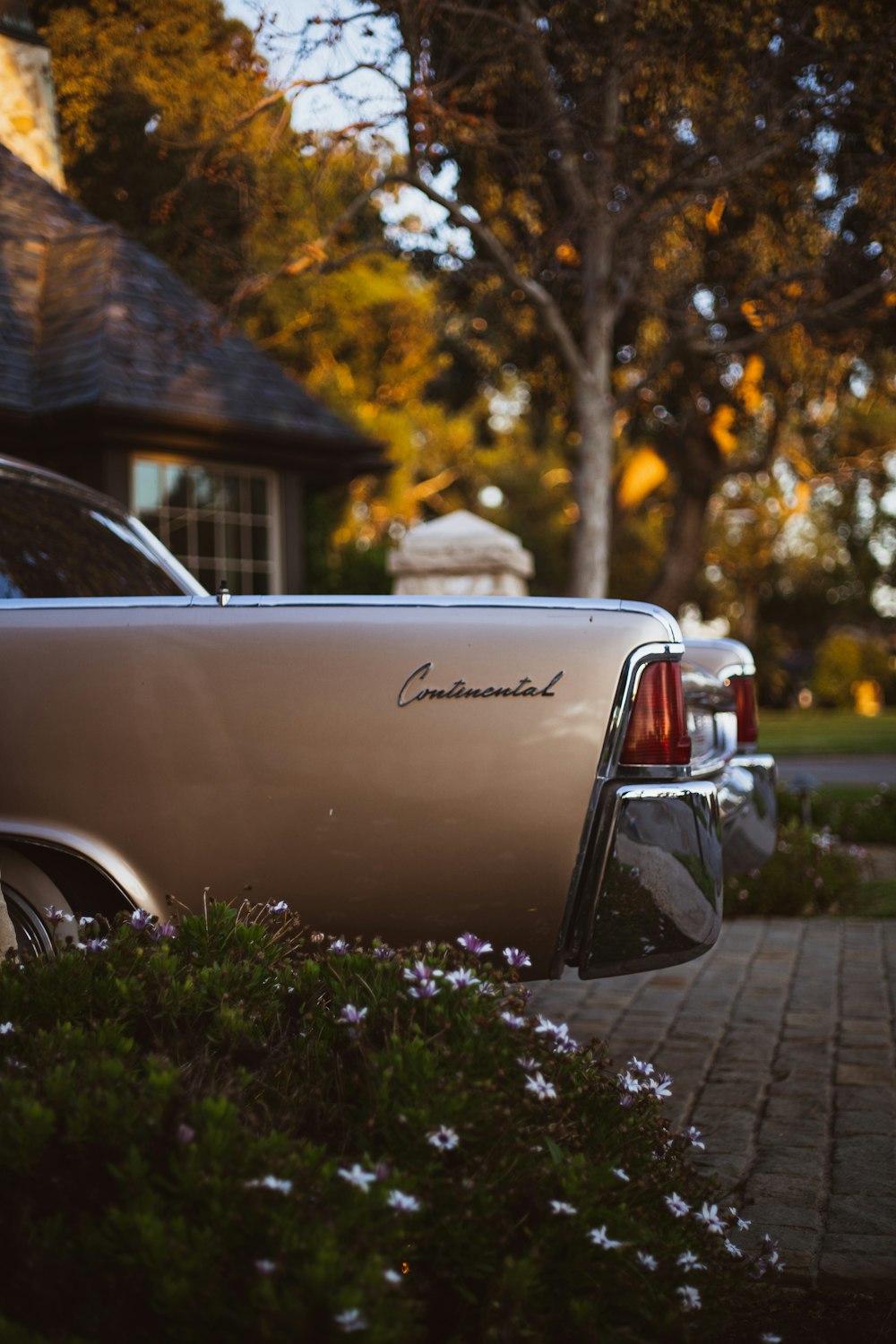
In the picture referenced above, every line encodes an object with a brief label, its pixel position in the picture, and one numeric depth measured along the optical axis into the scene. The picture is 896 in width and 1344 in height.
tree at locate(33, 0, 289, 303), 6.07
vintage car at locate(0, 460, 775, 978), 3.04
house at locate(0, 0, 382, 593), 10.05
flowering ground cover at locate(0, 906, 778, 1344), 1.80
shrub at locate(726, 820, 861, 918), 7.52
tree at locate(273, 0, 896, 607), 7.47
